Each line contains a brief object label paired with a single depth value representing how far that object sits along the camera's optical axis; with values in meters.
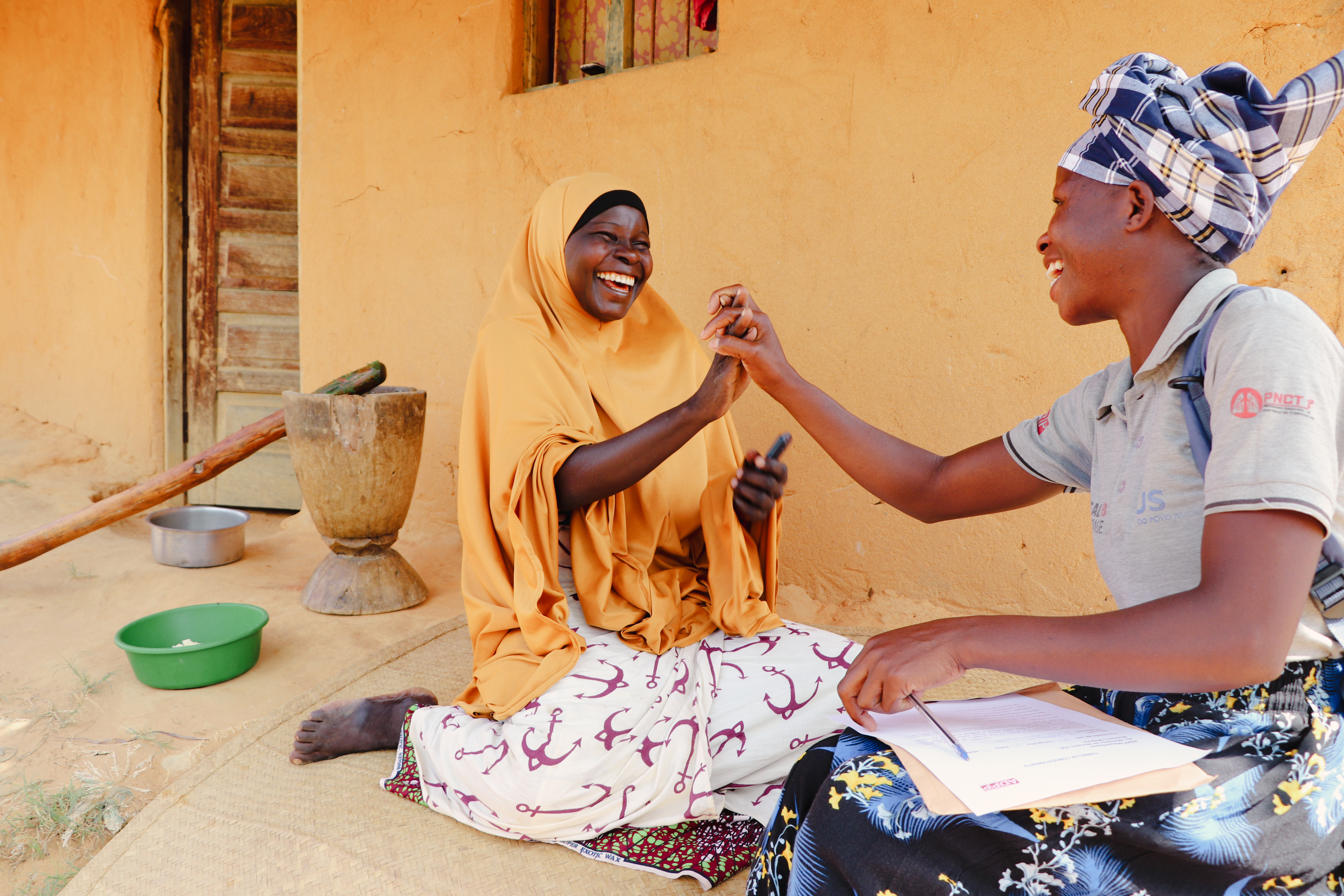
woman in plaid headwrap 1.05
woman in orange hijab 1.96
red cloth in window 3.60
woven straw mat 1.88
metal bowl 4.29
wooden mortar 3.64
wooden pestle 3.81
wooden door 5.36
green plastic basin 2.98
